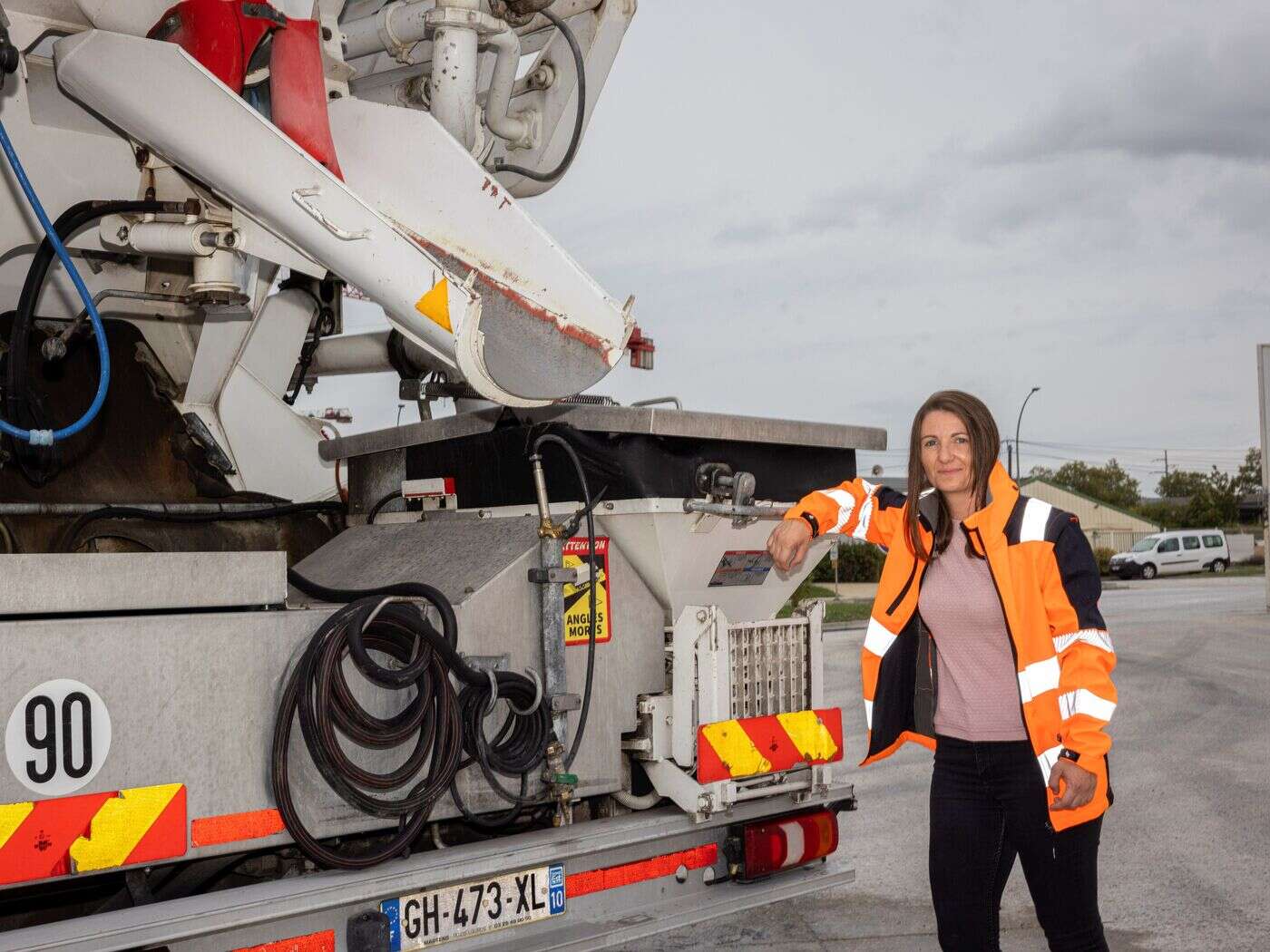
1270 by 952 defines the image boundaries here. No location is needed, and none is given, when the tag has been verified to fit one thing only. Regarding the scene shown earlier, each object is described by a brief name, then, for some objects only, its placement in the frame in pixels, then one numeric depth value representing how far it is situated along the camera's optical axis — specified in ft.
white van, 126.11
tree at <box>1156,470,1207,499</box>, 248.73
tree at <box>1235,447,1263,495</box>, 216.13
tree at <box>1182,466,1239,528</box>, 202.18
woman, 10.23
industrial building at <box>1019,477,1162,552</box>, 191.21
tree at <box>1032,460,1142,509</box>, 236.43
